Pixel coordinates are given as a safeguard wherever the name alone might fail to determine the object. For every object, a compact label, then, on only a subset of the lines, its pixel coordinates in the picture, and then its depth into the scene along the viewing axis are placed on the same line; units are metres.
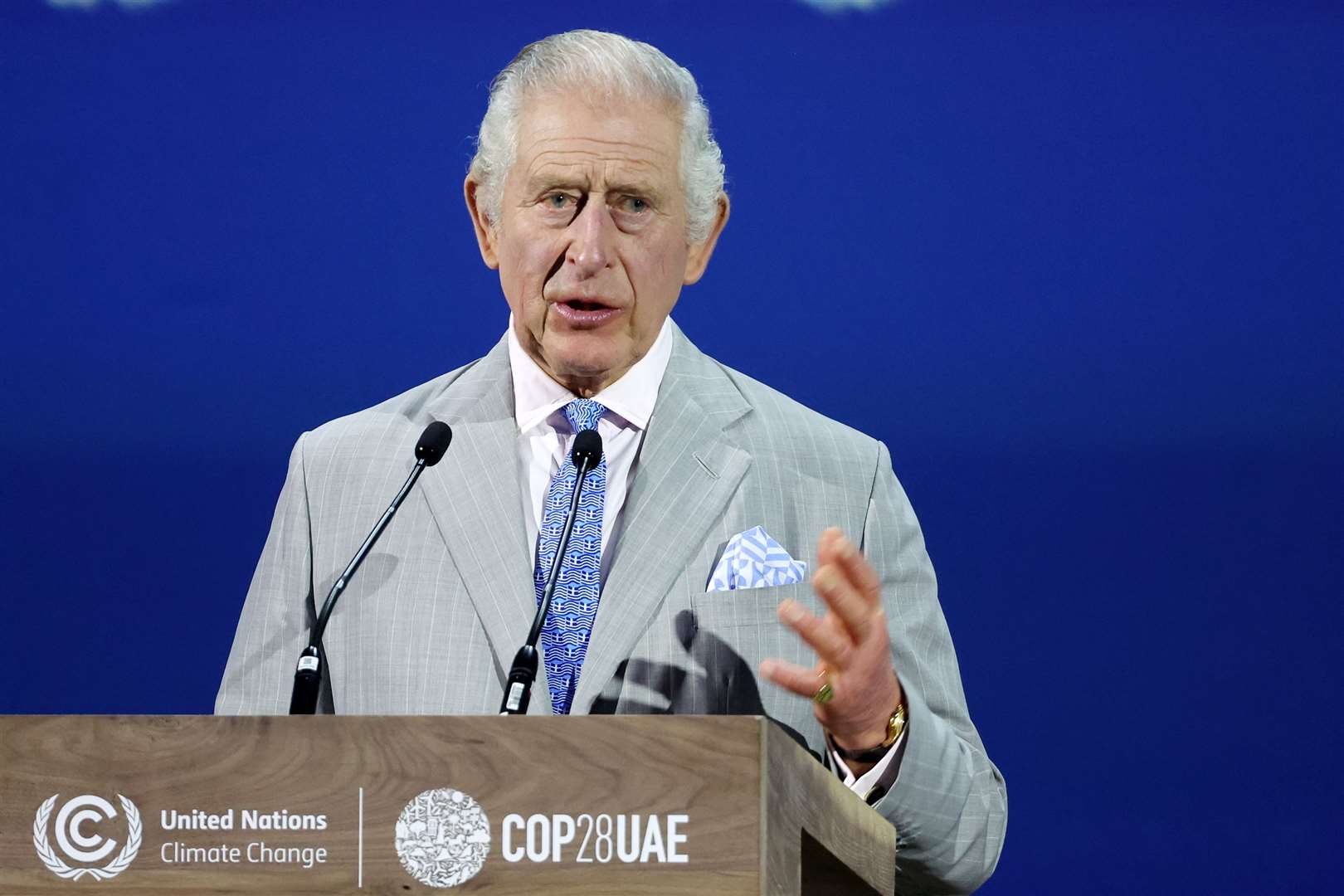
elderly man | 8.56
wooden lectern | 8.07
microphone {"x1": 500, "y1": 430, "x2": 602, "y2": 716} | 8.29
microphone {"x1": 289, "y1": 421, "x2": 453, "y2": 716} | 8.35
